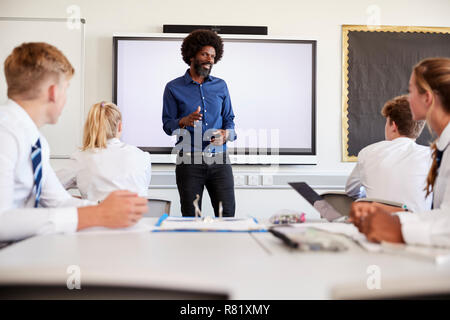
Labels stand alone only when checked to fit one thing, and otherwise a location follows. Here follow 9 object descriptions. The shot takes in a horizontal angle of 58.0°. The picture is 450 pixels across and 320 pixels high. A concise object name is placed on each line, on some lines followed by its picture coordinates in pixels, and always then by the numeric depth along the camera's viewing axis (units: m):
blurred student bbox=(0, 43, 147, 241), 1.08
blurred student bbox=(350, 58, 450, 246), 0.97
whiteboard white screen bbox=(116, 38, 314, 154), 3.64
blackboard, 3.81
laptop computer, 1.42
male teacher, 2.50
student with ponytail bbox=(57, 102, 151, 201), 2.05
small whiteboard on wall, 3.63
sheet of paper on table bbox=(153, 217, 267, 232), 1.27
